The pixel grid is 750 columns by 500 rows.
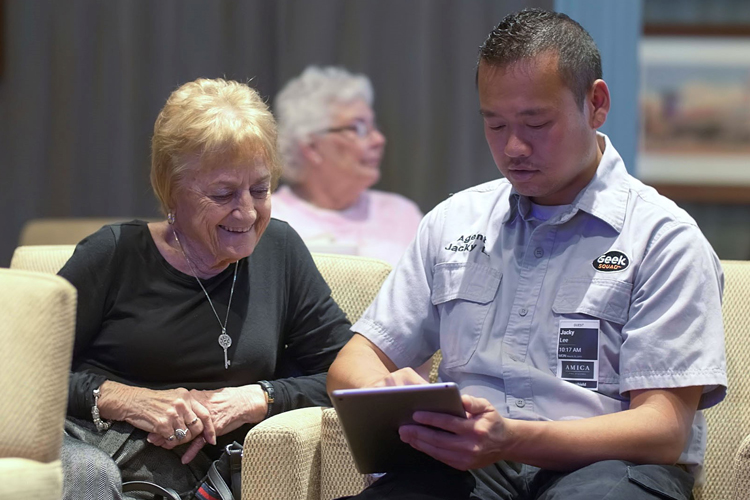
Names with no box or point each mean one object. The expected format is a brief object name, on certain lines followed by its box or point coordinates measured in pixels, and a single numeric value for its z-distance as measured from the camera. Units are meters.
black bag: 2.57
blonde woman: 2.61
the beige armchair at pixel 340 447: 2.50
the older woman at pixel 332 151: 4.66
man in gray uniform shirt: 2.36
